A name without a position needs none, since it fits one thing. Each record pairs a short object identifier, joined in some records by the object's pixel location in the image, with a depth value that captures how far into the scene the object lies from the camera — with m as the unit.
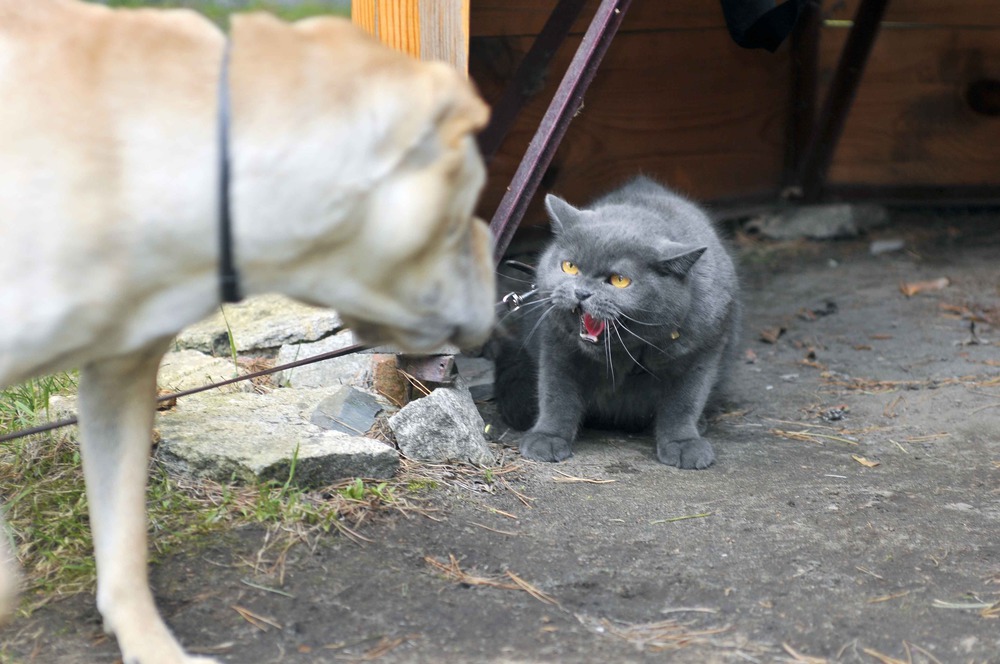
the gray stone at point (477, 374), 4.34
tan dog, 1.63
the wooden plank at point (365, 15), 3.60
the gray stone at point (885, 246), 6.58
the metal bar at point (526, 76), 4.35
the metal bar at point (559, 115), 3.40
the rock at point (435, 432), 3.27
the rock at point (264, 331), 3.99
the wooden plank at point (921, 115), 6.73
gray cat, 3.45
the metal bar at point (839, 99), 6.30
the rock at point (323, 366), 3.76
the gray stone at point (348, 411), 3.30
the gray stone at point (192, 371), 3.50
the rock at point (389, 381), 3.52
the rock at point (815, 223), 6.95
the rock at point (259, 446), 2.93
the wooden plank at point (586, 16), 5.18
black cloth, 4.16
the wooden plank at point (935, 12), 6.64
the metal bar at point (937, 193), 7.00
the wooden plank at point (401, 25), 3.42
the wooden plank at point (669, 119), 5.48
